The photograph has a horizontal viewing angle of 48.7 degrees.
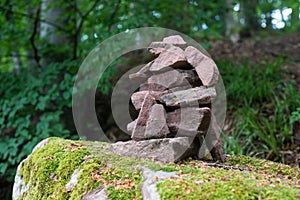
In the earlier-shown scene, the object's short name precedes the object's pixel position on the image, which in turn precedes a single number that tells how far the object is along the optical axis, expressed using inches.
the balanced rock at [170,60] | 82.6
